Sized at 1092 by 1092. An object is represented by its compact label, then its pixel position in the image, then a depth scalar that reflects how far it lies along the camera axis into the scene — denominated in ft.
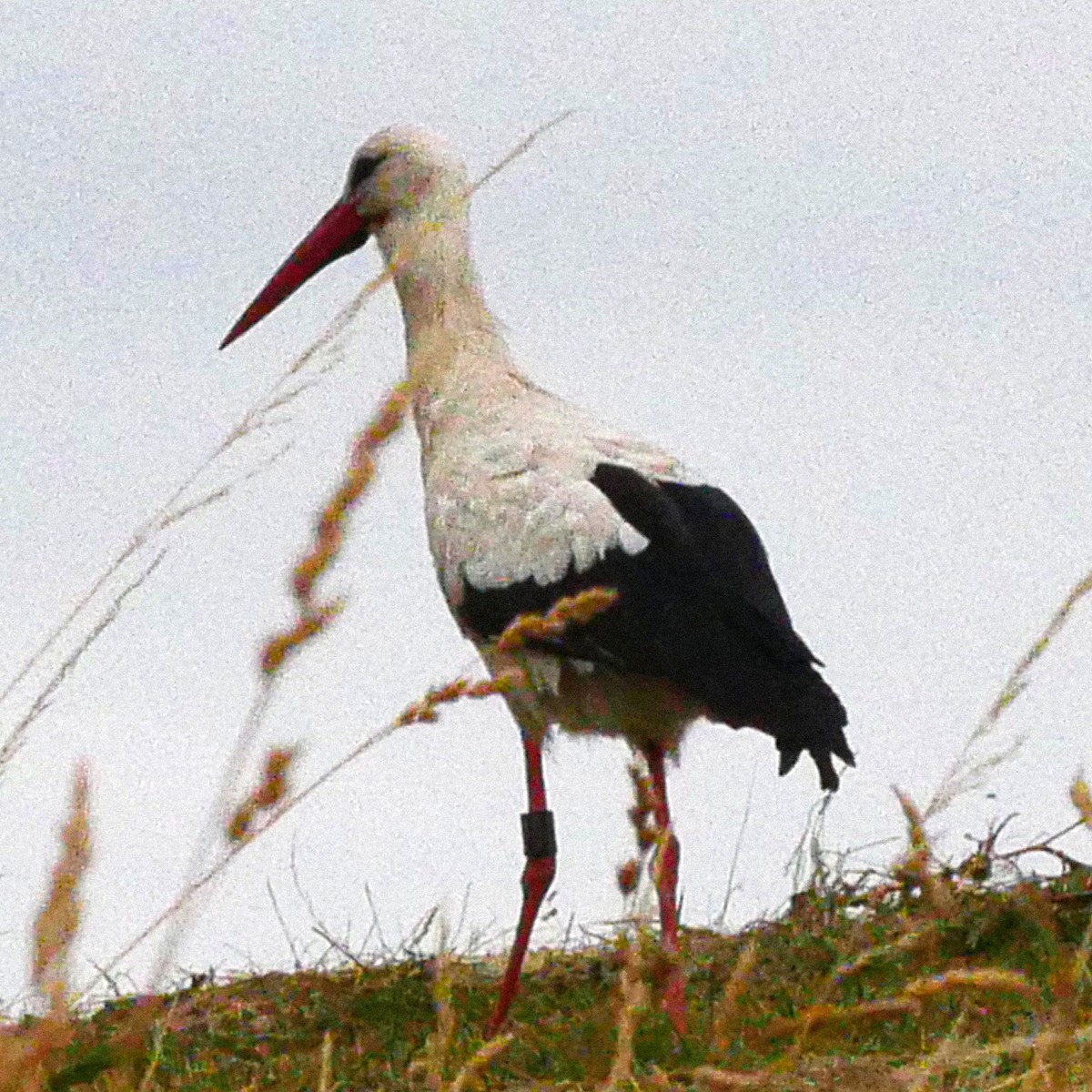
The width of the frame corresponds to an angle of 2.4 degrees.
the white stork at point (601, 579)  69.11
